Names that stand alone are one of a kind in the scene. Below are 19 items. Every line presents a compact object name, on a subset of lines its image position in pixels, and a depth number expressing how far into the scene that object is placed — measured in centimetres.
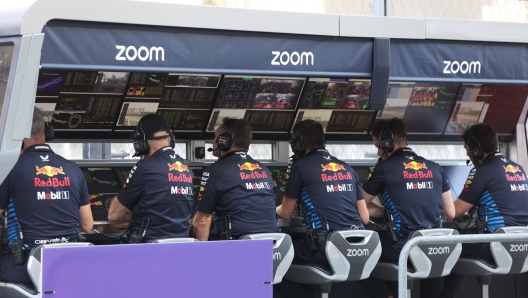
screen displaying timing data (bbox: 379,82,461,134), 1383
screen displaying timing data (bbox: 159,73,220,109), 1209
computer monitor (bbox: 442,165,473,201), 1366
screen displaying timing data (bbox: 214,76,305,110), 1255
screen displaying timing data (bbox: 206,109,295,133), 1268
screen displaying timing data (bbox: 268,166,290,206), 1228
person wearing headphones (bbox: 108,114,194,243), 950
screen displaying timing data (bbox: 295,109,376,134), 1337
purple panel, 705
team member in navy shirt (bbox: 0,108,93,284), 870
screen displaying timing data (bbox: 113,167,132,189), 1148
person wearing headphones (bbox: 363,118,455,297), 1105
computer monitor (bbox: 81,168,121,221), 1081
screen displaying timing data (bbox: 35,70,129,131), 1127
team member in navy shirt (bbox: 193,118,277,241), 1005
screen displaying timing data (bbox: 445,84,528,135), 1429
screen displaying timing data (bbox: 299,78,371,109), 1314
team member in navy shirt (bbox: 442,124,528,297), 1153
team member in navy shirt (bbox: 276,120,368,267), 1059
